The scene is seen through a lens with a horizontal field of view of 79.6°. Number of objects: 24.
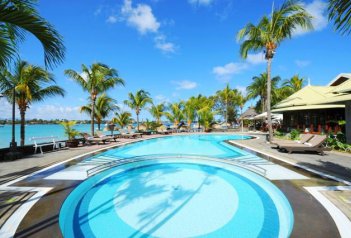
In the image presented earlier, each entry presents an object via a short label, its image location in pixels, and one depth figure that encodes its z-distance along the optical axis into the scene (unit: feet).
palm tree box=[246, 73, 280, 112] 100.93
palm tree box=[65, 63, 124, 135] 53.93
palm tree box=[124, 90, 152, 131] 83.51
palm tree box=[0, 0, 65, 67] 8.72
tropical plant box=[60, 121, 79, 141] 42.45
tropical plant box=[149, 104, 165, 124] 97.07
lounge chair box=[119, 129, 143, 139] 65.57
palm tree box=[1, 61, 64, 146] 33.99
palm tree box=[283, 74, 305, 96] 112.57
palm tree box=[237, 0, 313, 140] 41.68
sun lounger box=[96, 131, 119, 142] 51.00
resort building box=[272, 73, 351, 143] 53.72
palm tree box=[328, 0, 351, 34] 9.27
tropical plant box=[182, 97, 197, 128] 98.72
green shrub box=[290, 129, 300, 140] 51.82
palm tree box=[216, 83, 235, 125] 117.08
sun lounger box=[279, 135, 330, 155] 32.35
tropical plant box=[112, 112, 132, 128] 90.02
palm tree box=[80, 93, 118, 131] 69.71
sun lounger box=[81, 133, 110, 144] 47.36
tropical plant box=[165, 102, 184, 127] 96.94
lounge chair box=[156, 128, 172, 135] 83.15
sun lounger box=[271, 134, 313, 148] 36.41
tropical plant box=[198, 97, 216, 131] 91.66
